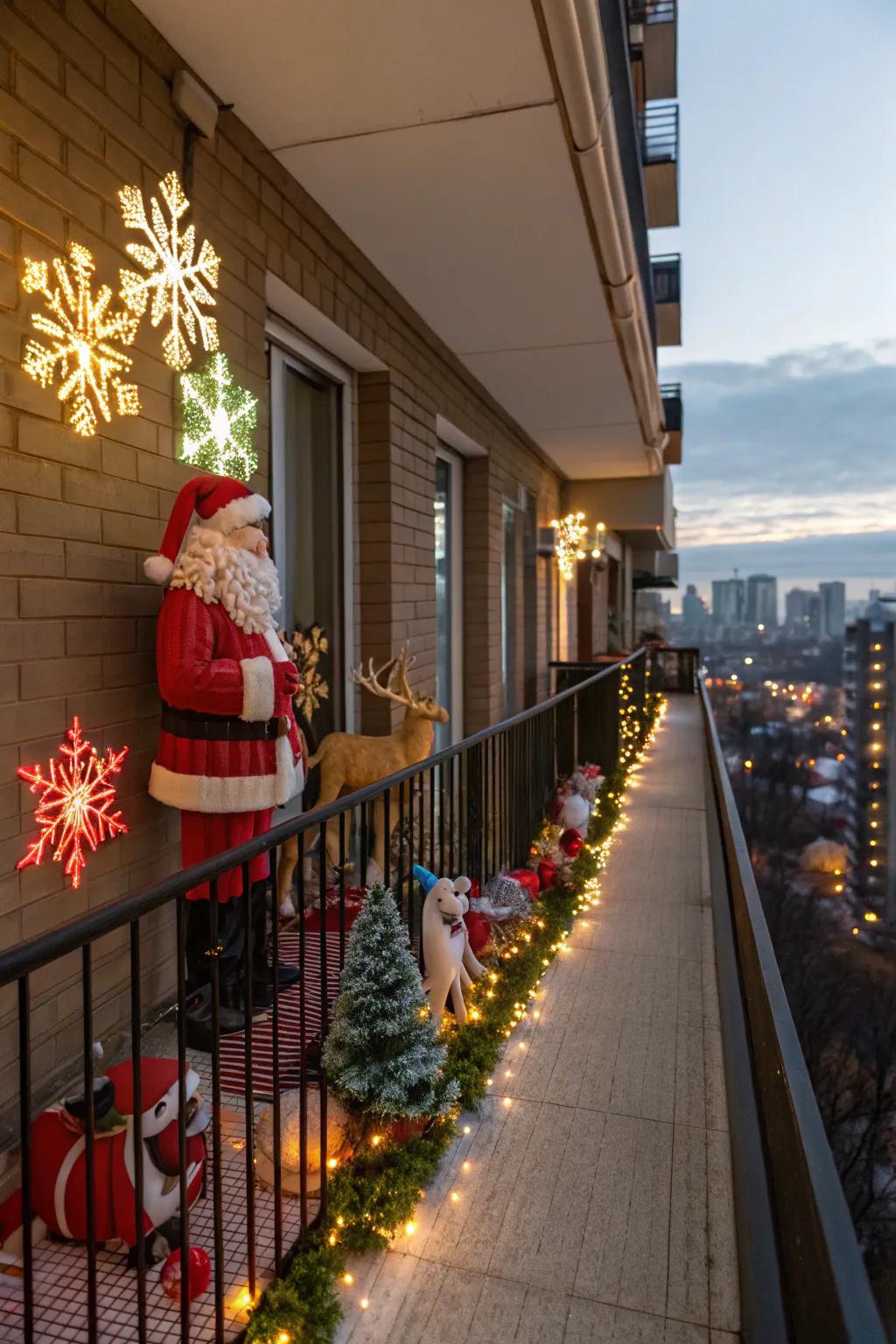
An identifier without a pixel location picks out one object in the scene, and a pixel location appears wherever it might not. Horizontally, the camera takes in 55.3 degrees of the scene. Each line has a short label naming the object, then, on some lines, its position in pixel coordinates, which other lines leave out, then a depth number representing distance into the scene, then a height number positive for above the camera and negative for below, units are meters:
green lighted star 2.99 +0.74
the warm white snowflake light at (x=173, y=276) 2.67 +1.17
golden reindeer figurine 4.09 -0.62
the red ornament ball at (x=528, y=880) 3.89 -1.18
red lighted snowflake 2.34 -0.52
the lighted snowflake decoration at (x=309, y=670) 4.22 -0.23
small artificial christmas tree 2.11 -1.02
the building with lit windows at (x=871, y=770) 25.64 -5.35
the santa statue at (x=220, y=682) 2.57 -0.18
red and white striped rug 2.57 -1.36
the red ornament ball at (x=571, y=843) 4.58 -1.18
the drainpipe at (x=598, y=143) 2.64 +1.83
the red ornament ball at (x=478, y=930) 3.27 -1.18
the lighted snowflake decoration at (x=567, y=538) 11.04 +1.12
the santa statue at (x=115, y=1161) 1.76 -1.13
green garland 1.71 -1.36
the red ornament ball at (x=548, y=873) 4.23 -1.24
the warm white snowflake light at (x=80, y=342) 2.27 +0.80
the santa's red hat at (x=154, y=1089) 1.77 -1.01
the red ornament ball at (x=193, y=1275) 1.71 -1.31
